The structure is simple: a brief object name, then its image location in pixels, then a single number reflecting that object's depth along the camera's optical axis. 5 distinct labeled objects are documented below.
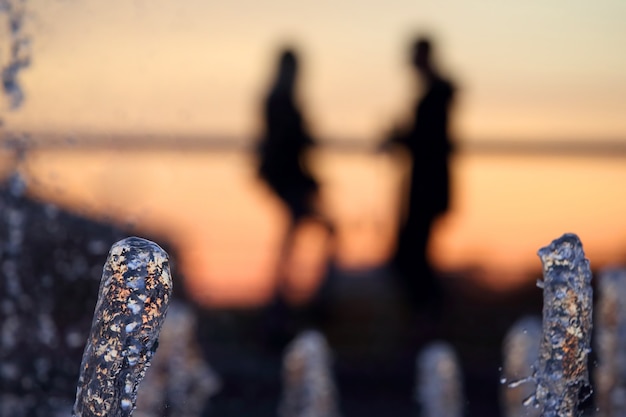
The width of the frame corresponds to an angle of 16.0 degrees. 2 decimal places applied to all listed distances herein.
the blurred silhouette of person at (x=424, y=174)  10.39
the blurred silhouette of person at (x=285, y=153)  10.50
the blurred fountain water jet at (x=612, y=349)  6.63
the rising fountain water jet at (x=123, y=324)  3.25
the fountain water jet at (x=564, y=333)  3.72
